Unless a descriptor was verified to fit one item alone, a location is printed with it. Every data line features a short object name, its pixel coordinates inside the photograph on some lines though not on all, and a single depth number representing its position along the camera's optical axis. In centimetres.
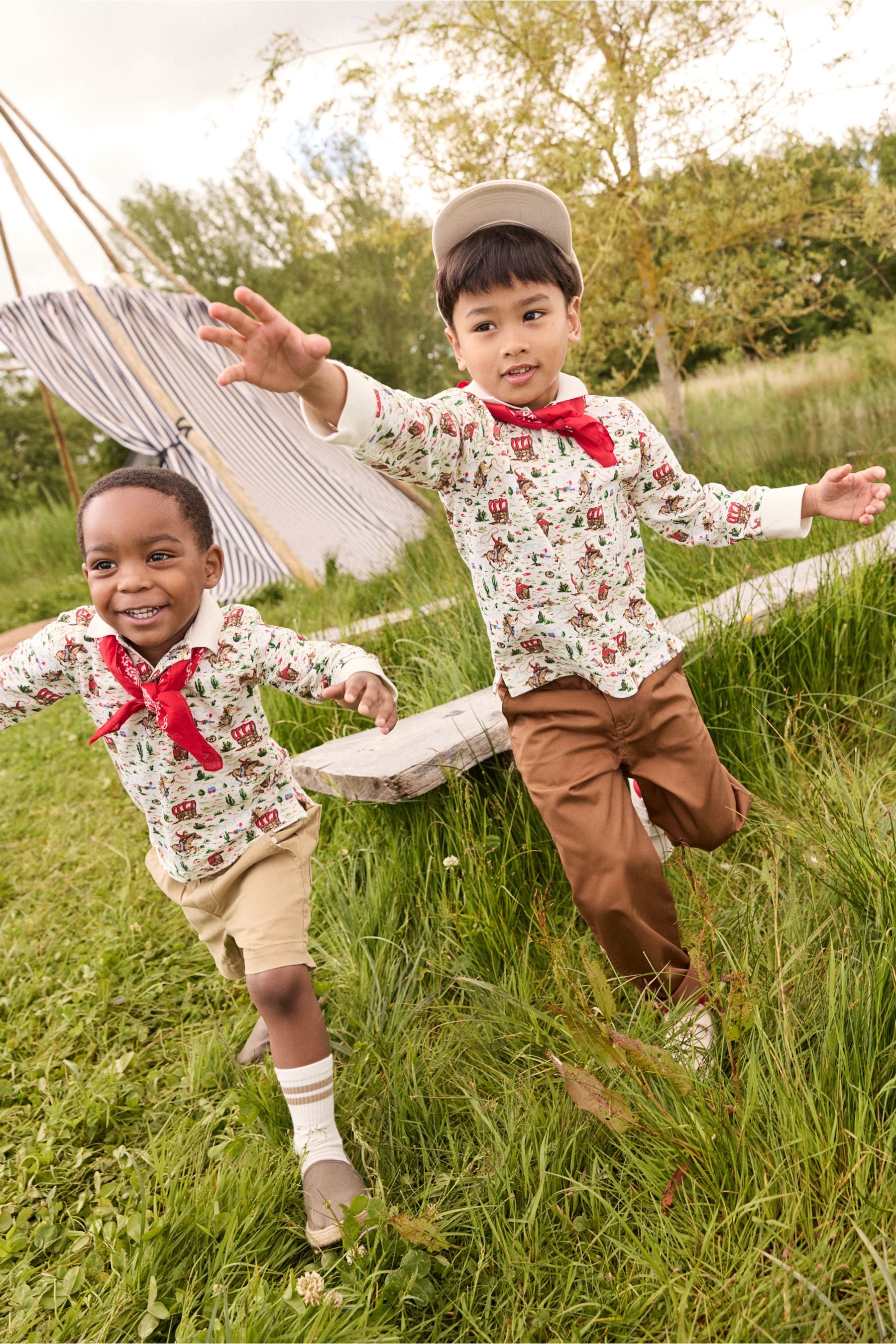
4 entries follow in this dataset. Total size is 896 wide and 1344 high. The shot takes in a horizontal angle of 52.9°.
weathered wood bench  220
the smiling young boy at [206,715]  176
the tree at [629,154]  482
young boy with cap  180
